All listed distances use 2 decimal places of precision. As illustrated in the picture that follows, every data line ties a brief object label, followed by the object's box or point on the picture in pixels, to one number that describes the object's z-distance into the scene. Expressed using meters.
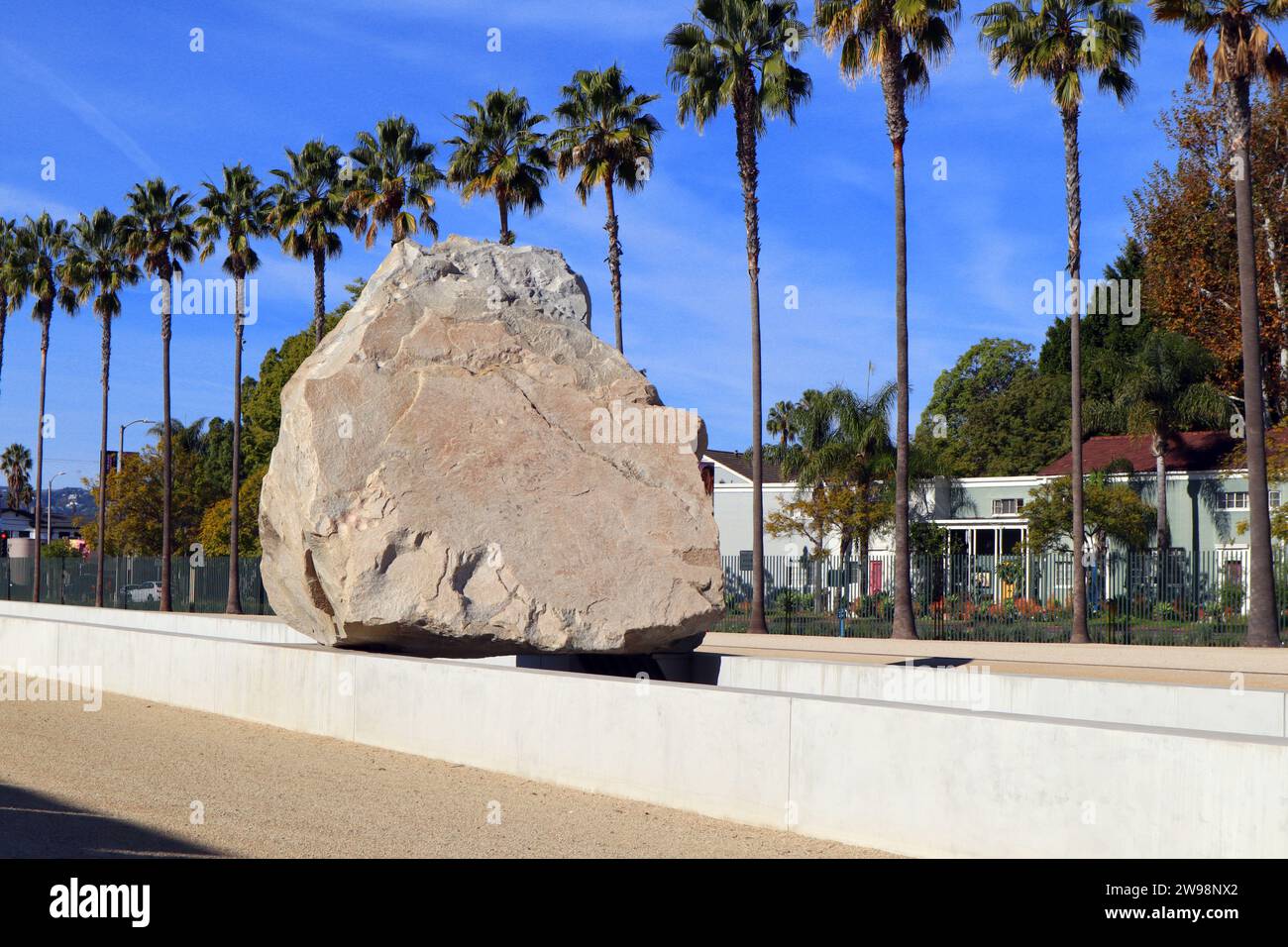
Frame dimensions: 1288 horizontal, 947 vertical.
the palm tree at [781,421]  67.58
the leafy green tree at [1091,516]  40.75
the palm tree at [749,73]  33.75
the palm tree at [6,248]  58.38
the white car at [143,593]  53.66
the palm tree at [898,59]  28.95
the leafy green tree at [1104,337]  57.91
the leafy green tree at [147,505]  65.25
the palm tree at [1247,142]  25.75
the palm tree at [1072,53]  29.86
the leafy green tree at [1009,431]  62.12
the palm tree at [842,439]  46.78
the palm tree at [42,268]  57.53
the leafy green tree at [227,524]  58.50
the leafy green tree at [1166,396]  42.72
